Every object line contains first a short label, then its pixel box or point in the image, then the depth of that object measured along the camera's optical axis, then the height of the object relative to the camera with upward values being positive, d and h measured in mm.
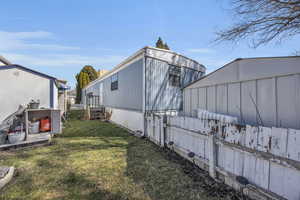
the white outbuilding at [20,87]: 5582 +480
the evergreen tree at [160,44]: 22869 +8306
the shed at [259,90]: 2207 +167
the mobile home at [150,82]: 6039 +804
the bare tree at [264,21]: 5023 +2808
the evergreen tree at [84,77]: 26781 +4071
